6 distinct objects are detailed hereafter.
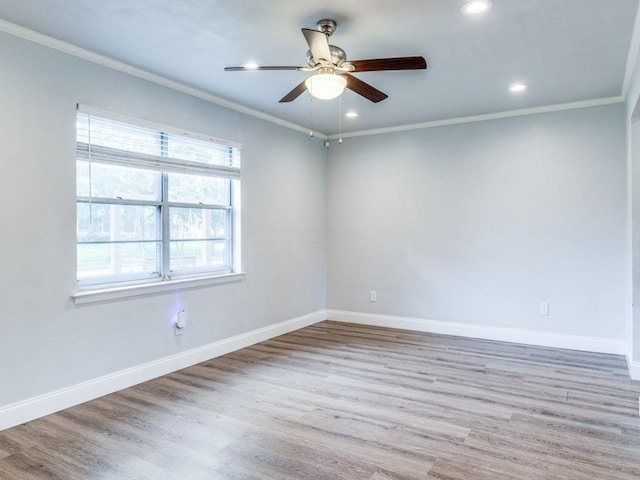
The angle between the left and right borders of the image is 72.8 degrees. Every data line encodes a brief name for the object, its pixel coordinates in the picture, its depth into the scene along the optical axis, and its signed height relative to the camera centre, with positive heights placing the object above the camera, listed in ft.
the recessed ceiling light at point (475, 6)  8.01 +4.38
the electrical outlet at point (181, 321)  12.75 -2.41
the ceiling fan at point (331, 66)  8.41 +3.51
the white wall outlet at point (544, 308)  15.12 -2.42
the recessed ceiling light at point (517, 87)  12.66 +4.52
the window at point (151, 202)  10.73 +1.08
